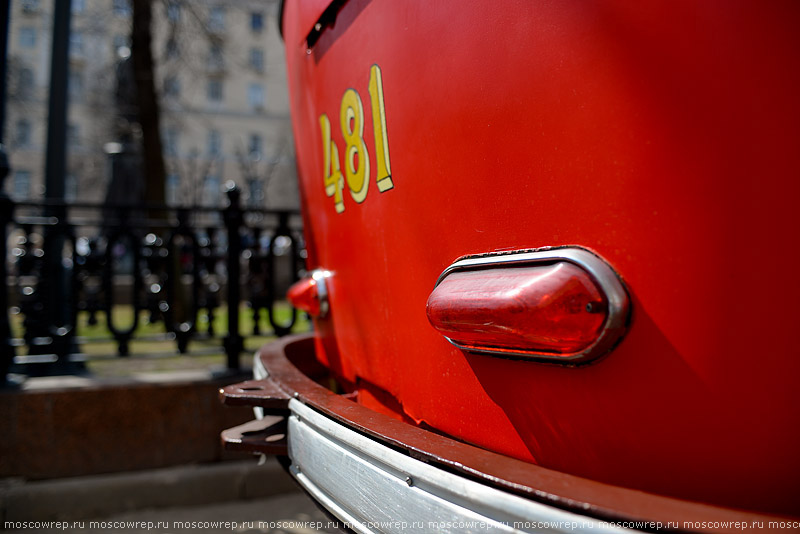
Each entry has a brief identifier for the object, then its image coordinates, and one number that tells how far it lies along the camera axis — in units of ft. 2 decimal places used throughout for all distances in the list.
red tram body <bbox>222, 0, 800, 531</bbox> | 2.47
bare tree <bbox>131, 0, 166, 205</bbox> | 26.35
